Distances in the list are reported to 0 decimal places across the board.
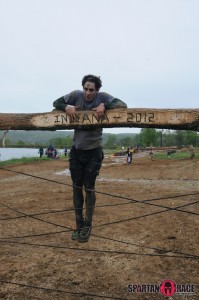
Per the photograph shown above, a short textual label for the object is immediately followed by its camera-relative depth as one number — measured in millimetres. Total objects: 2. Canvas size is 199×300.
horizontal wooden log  3641
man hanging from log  4227
